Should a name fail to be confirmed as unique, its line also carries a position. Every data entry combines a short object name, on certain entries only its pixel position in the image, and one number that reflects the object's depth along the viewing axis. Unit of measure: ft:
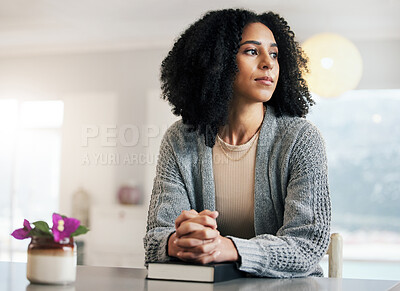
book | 5.75
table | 5.51
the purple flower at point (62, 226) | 5.38
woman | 6.66
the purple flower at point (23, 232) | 5.61
